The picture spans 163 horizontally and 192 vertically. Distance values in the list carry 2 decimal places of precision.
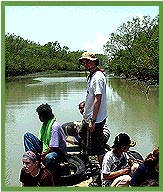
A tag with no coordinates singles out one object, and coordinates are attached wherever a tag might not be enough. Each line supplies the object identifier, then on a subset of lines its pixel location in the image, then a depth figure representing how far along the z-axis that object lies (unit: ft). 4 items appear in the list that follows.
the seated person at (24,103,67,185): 8.11
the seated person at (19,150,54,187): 6.81
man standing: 8.29
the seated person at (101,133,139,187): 7.16
